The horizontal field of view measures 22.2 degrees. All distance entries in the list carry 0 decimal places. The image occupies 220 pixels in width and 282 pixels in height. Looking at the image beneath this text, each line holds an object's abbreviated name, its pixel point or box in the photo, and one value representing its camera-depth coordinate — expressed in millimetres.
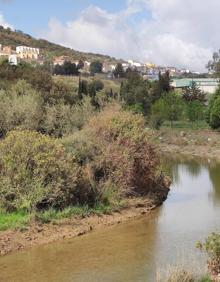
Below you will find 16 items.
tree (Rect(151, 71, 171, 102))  110706
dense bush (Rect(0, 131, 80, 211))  28281
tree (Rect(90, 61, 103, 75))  186500
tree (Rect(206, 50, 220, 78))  117225
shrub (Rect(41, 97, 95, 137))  48844
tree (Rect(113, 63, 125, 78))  171738
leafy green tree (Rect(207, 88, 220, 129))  83250
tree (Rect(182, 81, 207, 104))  109750
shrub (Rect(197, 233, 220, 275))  17125
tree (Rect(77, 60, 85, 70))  169750
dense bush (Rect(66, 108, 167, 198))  33438
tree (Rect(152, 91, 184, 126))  93562
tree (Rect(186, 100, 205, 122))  94812
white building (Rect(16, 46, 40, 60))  177000
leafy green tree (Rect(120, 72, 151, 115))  100250
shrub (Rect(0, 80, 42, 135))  46031
